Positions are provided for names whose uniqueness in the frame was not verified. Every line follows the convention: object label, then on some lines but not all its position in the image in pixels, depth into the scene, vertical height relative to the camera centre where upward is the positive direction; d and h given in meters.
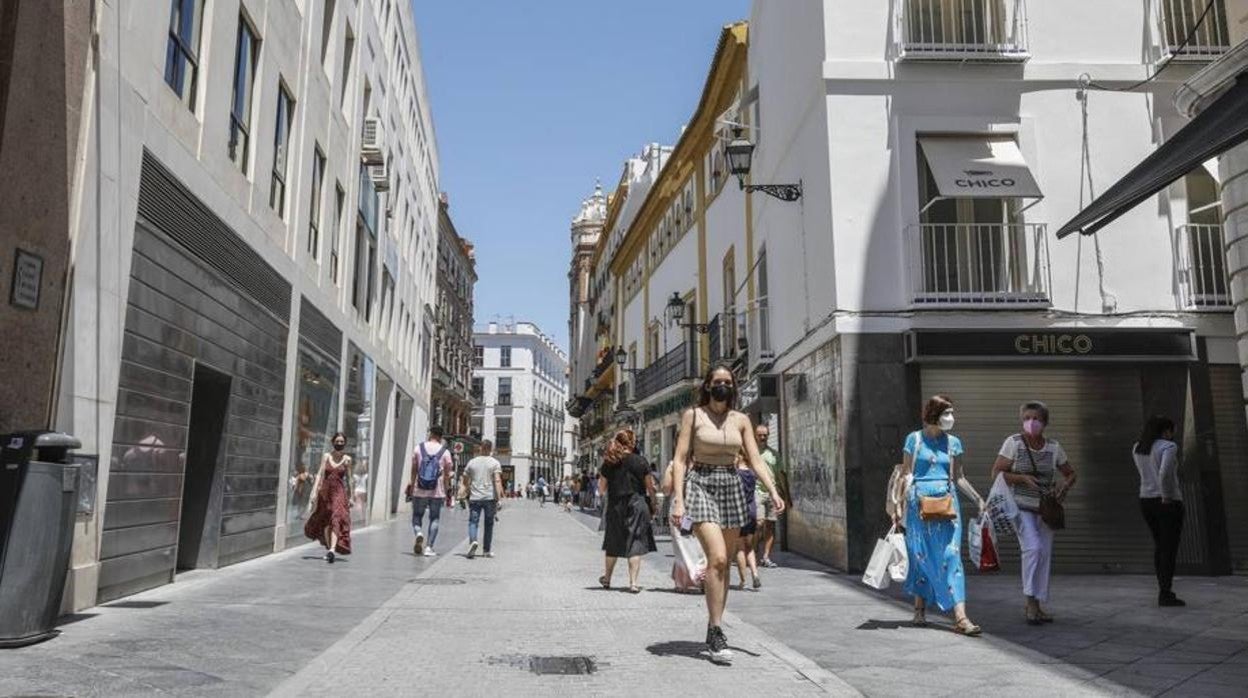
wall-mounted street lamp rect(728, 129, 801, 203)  13.97 +4.72
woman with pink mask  7.34 -0.07
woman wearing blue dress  6.99 -0.36
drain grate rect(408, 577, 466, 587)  9.80 -1.18
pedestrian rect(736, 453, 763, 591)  9.51 -0.85
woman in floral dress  12.41 -0.49
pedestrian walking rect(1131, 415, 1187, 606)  8.41 -0.23
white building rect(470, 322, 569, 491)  92.31 +7.58
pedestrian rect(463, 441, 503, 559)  13.13 -0.24
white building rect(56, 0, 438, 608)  7.44 +2.21
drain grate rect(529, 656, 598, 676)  5.28 -1.13
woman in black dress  9.80 -0.33
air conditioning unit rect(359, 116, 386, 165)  19.92 +7.03
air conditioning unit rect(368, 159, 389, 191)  20.95 +6.81
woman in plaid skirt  5.64 -0.03
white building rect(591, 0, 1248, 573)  11.57 +2.79
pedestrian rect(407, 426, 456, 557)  13.56 -0.16
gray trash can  5.50 -0.40
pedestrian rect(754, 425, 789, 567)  11.16 -0.29
